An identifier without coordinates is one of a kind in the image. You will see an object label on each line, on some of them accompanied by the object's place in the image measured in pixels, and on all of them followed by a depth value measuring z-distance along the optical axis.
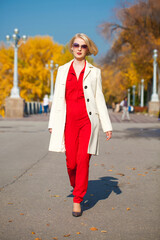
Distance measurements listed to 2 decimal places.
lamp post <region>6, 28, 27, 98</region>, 28.32
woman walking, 4.42
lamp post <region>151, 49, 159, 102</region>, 35.97
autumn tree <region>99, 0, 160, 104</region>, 36.97
